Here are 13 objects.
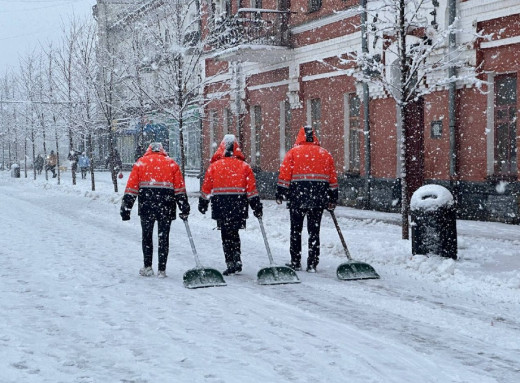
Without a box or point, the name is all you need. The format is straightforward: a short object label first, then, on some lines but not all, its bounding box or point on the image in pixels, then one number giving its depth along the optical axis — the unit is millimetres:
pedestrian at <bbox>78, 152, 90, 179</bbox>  40803
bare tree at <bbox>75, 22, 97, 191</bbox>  28891
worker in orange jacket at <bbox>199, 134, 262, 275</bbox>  8797
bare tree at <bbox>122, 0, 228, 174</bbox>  19938
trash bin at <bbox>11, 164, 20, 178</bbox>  47150
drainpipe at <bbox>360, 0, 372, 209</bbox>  18547
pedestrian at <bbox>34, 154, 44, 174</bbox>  50812
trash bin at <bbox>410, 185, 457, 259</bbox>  9852
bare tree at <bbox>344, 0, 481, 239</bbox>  10898
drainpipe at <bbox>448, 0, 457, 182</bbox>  15430
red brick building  14719
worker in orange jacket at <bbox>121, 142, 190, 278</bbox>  8758
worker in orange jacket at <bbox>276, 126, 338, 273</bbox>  9008
